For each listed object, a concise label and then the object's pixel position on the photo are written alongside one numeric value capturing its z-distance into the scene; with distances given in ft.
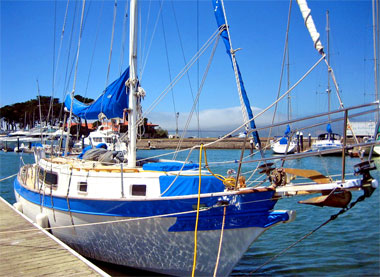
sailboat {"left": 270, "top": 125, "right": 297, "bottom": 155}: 145.79
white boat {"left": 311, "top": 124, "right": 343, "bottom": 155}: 130.67
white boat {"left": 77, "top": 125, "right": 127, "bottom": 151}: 44.50
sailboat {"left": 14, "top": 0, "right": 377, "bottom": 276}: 24.21
